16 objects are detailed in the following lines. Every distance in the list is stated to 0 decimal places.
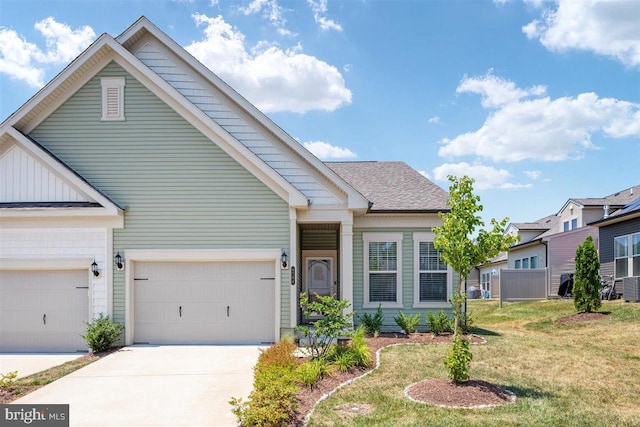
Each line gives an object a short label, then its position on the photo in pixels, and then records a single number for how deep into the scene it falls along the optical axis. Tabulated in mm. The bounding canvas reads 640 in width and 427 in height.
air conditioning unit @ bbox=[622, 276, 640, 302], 18781
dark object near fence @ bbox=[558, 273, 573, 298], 25406
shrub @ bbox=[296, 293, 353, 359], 10258
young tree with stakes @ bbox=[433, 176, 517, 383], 8508
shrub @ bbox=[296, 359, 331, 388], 8859
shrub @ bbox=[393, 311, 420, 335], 14258
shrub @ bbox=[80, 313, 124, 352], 12312
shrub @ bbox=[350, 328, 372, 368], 10203
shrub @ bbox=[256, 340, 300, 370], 9461
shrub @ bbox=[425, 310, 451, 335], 14242
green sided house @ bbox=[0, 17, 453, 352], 13039
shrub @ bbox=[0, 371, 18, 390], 8836
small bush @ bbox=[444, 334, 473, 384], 8422
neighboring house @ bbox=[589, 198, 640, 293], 20672
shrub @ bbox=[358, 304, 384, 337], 14094
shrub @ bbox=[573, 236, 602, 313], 17047
